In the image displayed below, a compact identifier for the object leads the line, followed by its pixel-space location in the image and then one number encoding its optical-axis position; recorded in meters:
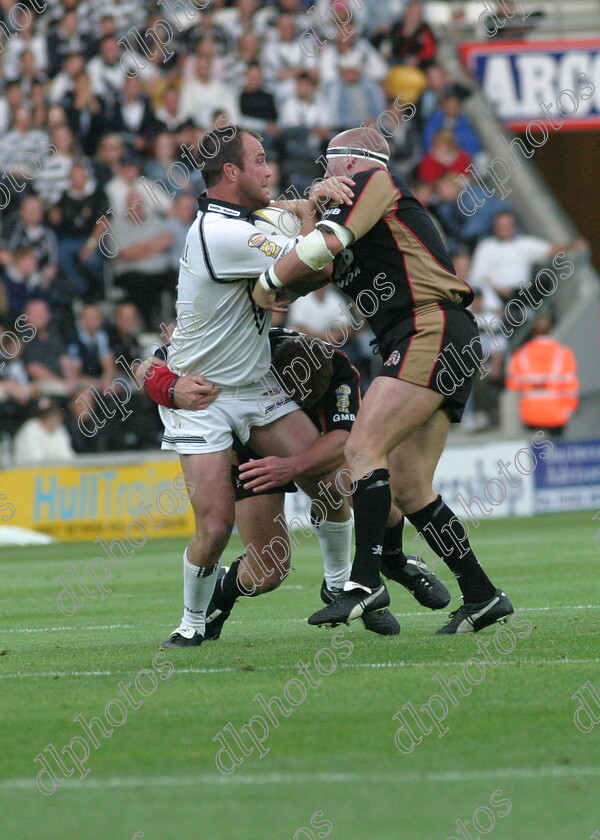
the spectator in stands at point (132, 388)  17.55
